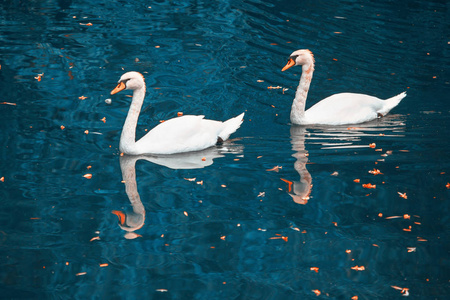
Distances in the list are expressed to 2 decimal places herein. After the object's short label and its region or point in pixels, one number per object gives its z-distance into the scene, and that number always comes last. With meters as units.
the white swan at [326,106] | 21.52
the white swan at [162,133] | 18.28
